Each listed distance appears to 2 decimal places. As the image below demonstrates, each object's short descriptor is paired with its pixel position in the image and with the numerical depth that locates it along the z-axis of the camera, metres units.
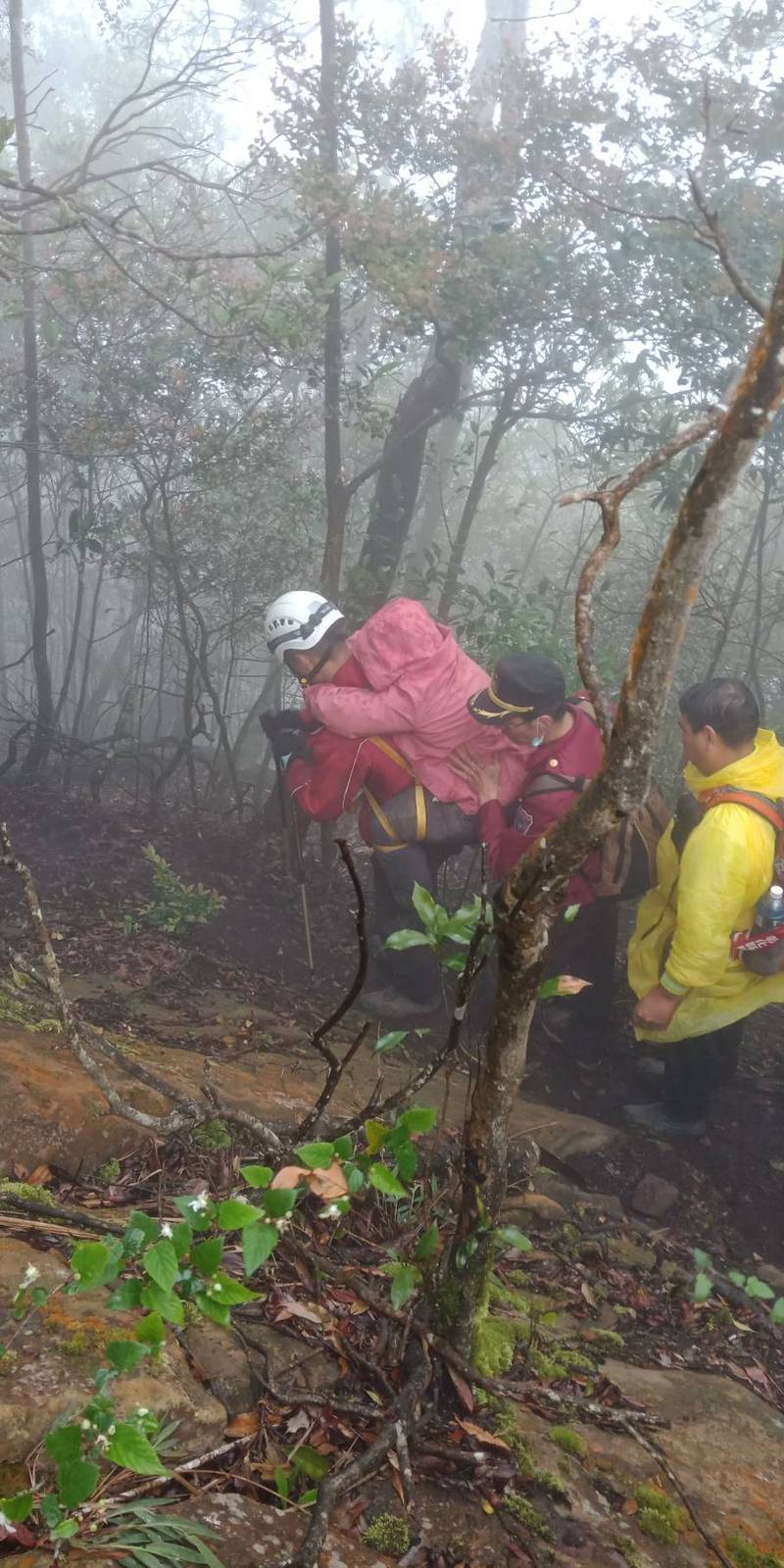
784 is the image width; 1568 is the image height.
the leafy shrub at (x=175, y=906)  6.02
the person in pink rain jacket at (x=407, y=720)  5.23
